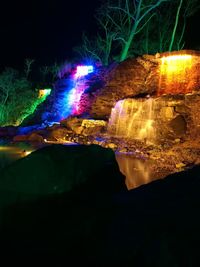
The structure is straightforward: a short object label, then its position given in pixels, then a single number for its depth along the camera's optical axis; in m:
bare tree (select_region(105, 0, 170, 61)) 15.18
